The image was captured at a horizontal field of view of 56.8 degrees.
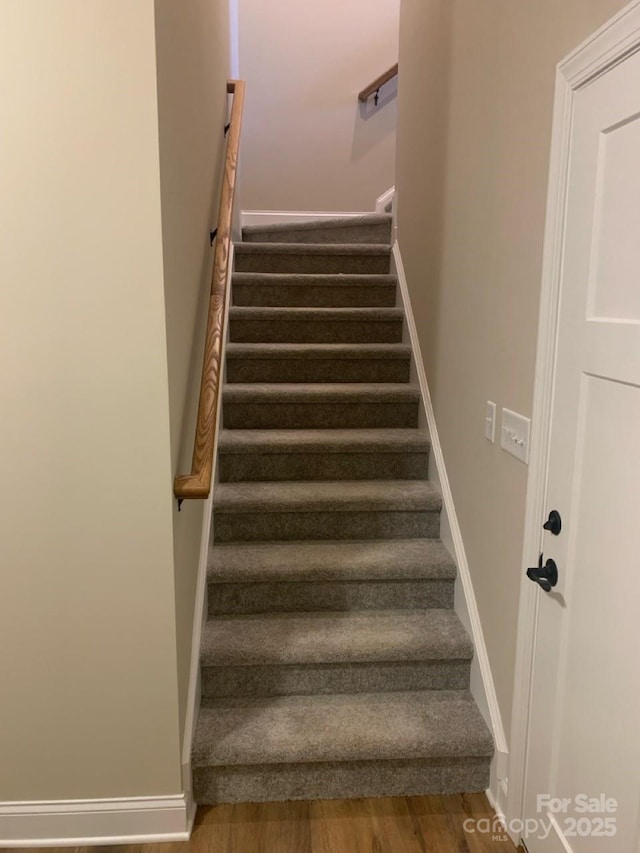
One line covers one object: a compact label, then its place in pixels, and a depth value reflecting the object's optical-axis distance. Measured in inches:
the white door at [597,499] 44.8
